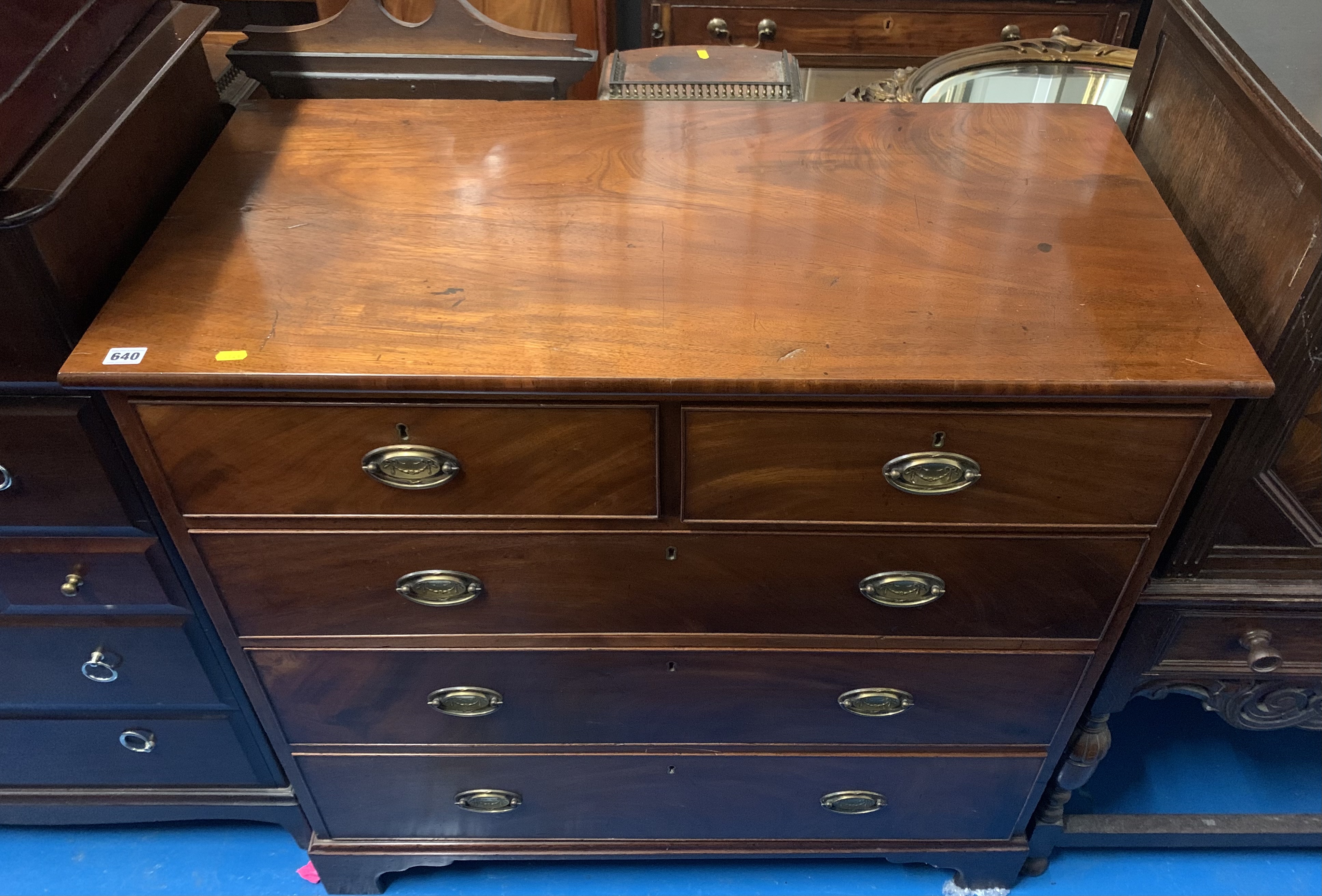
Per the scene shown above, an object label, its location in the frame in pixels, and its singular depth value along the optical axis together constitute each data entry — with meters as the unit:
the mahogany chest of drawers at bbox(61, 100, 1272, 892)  0.89
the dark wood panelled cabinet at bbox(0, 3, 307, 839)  0.90
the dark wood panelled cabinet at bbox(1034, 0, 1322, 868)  0.93
